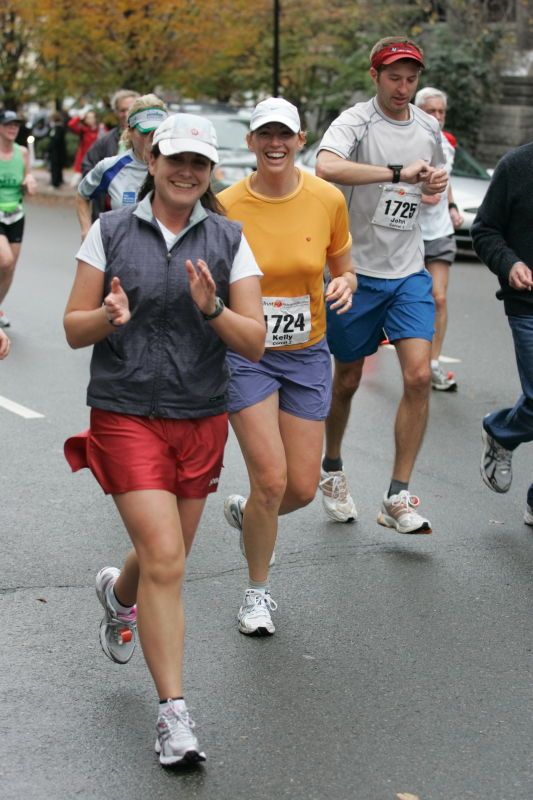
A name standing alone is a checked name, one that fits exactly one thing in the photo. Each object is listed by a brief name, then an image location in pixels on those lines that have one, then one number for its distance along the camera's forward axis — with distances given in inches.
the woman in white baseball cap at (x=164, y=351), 167.3
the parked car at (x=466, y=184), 705.0
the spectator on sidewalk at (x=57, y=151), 1258.6
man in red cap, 253.9
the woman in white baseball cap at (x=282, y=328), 209.8
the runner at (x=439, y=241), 399.5
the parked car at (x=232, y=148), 840.3
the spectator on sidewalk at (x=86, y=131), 1077.1
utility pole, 1034.1
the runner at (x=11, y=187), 477.1
